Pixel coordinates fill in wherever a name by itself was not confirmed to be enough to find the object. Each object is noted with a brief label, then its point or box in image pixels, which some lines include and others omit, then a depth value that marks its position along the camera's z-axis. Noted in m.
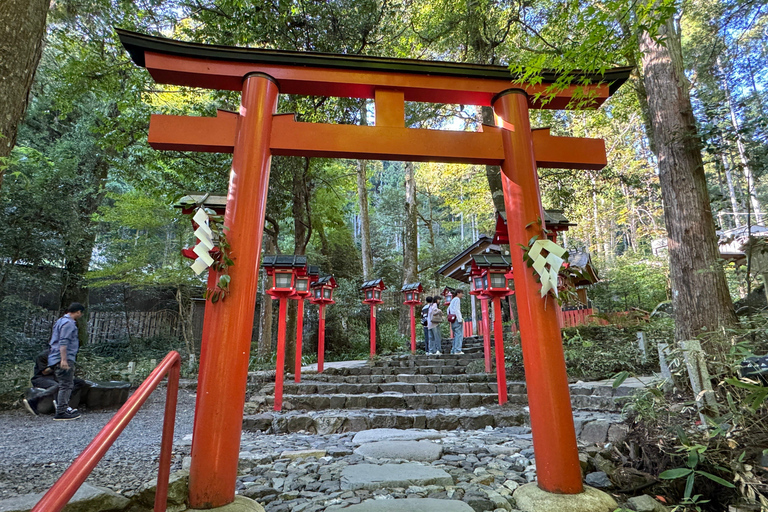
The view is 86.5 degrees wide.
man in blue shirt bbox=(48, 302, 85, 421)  6.19
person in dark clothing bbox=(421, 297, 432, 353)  11.44
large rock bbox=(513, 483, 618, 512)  2.56
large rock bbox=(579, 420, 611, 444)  4.48
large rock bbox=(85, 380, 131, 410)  7.37
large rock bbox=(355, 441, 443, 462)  3.83
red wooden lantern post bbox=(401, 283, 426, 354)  11.20
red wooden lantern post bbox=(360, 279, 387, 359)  10.49
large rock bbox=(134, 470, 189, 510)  2.50
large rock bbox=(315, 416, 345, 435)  5.23
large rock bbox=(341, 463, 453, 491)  3.04
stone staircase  5.34
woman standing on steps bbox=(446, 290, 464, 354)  10.62
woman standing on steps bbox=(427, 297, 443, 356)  10.70
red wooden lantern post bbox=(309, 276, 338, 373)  9.16
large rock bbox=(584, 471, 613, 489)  3.15
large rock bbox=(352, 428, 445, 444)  4.49
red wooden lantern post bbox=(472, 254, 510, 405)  7.21
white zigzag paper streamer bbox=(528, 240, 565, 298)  2.90
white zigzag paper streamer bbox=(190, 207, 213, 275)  2.79
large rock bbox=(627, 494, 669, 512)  2.67
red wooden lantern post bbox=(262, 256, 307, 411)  6.65
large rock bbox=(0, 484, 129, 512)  2.04
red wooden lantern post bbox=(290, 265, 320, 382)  7.28
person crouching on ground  6.84
